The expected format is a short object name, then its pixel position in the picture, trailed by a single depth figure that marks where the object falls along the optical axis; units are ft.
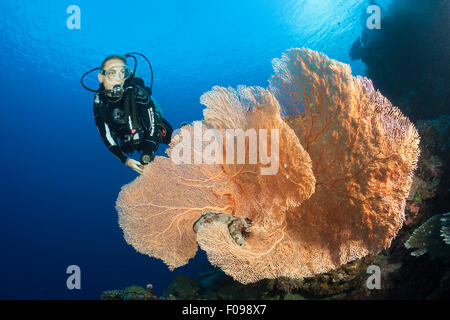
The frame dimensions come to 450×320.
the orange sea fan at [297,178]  8.61
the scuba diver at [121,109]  15.19
